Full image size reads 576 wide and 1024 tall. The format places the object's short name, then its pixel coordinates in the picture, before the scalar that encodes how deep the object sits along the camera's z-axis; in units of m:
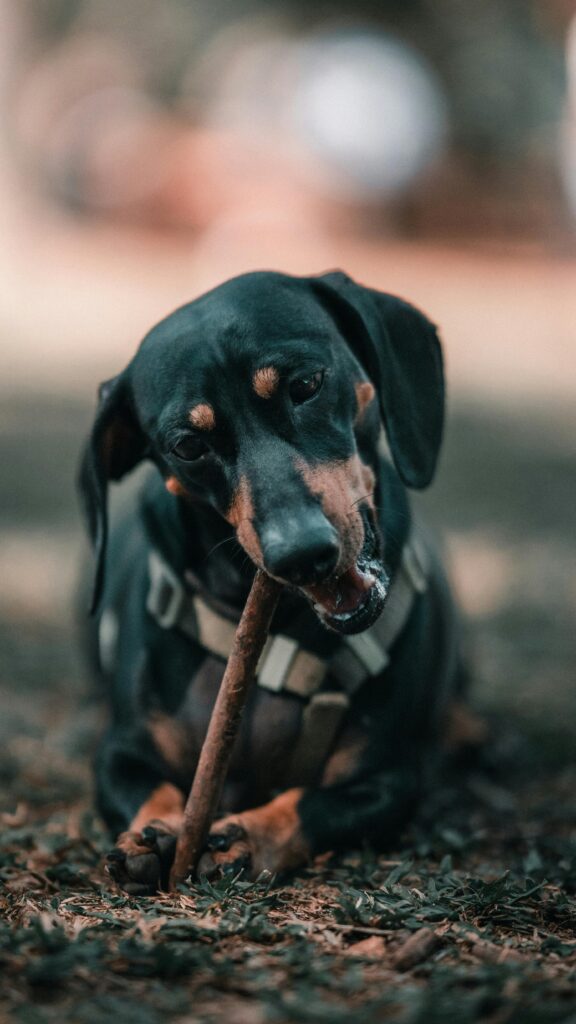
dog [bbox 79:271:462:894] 2.80
